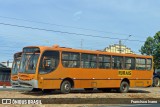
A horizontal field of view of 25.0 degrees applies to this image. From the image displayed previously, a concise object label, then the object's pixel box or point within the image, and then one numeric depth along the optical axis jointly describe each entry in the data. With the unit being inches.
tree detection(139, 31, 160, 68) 2571.4
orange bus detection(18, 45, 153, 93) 838.5
